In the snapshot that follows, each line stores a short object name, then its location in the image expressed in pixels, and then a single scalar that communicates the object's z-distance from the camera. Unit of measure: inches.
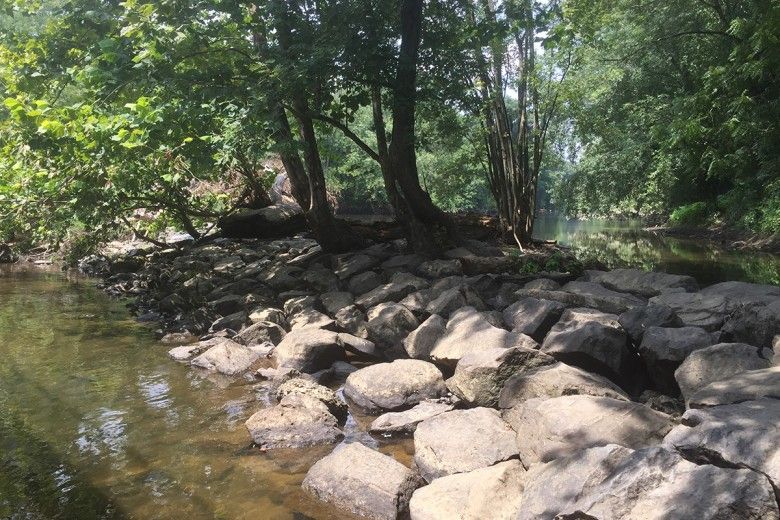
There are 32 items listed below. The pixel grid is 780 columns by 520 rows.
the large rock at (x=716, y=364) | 148.2
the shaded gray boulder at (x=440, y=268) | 316.2
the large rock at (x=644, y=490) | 89.0
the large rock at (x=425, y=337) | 228.1
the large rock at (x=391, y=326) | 249.6
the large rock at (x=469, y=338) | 198.7
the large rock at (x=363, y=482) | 131.2
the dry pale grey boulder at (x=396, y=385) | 194.4
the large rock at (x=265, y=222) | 548.7
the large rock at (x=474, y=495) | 118.4
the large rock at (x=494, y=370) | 174.1
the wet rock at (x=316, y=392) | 189.3
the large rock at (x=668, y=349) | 170.7
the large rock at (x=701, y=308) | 199.2
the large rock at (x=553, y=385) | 155.1
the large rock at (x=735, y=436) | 98.7
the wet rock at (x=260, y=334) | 284.5
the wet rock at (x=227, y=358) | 245.8
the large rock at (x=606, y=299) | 234.4
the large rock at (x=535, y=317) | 215.5
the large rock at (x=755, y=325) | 170.2
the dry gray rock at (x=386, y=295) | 292.4
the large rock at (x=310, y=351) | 237.1
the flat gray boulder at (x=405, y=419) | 176.7
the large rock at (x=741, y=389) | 123.2
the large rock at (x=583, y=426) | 124.0
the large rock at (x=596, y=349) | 179.9
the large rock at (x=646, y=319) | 193.5
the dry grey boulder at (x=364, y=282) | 328.2
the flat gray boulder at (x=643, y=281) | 262.2
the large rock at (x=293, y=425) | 169.6
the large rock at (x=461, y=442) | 141.7
